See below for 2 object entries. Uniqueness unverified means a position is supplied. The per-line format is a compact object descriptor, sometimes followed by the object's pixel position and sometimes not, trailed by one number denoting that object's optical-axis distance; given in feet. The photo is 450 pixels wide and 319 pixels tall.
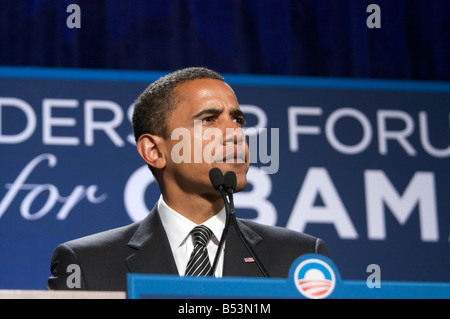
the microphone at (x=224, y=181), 17.14
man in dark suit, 17.71
